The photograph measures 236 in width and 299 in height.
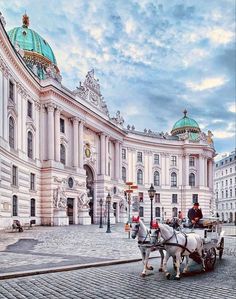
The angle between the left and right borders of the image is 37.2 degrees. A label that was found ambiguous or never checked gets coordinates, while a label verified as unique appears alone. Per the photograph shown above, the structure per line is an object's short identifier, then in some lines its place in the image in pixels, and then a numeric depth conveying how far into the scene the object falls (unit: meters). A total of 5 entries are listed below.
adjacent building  99.06
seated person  13.92
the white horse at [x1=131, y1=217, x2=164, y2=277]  11.13
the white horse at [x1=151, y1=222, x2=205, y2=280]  10.88
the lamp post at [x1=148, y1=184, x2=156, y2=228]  21.40
